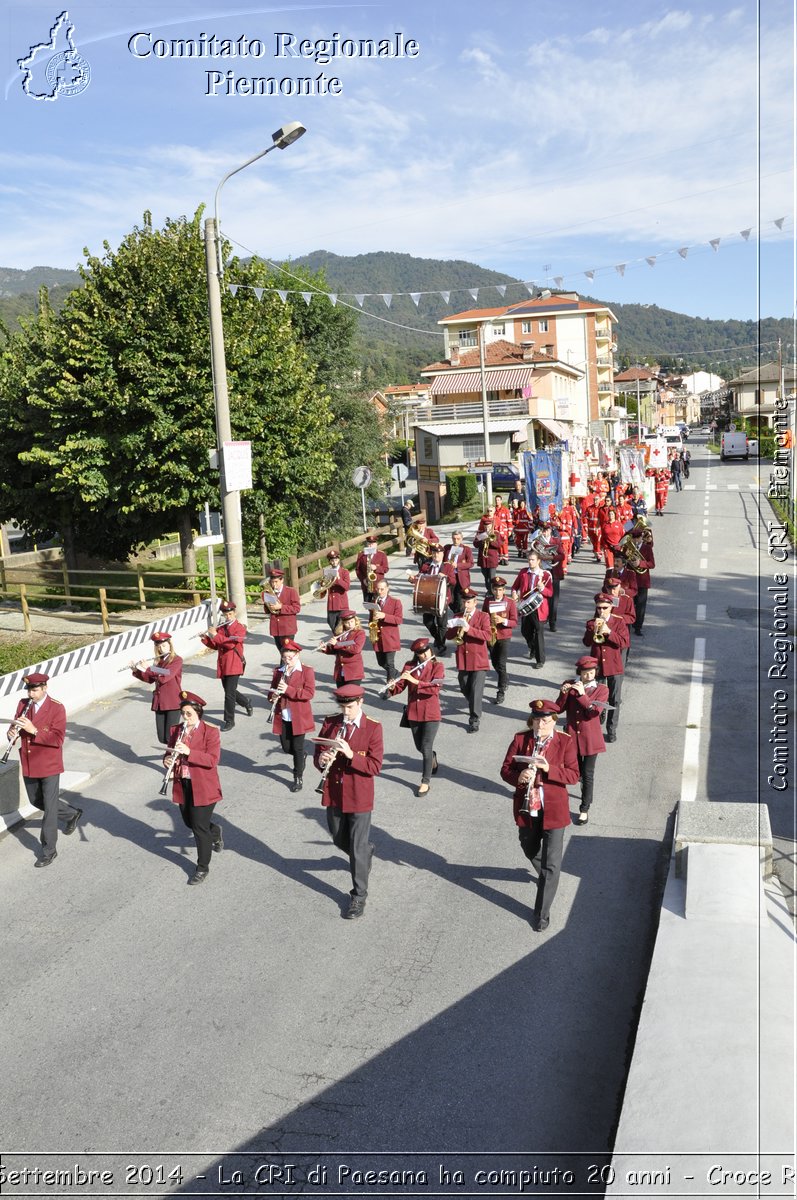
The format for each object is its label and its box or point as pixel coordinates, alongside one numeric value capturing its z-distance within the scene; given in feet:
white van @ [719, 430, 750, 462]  197.77
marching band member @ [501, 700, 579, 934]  24.31
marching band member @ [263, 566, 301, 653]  46.19
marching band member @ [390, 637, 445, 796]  33.22
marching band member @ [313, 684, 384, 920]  25.43
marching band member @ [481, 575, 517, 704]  41.01
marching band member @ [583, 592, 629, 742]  36.76
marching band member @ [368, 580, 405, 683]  44.06
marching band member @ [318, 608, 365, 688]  38.04
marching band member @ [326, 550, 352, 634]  50.44
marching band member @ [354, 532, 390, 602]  51.99
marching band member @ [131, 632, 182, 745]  35.58
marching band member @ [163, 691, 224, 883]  27.35
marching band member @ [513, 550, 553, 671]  46.03
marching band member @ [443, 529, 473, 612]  53.36
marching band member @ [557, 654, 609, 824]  29.66
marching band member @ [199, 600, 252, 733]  39.99
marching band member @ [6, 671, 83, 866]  29.84
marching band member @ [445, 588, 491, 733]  38.60
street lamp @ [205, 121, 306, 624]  52.03
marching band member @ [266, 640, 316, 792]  32.76
